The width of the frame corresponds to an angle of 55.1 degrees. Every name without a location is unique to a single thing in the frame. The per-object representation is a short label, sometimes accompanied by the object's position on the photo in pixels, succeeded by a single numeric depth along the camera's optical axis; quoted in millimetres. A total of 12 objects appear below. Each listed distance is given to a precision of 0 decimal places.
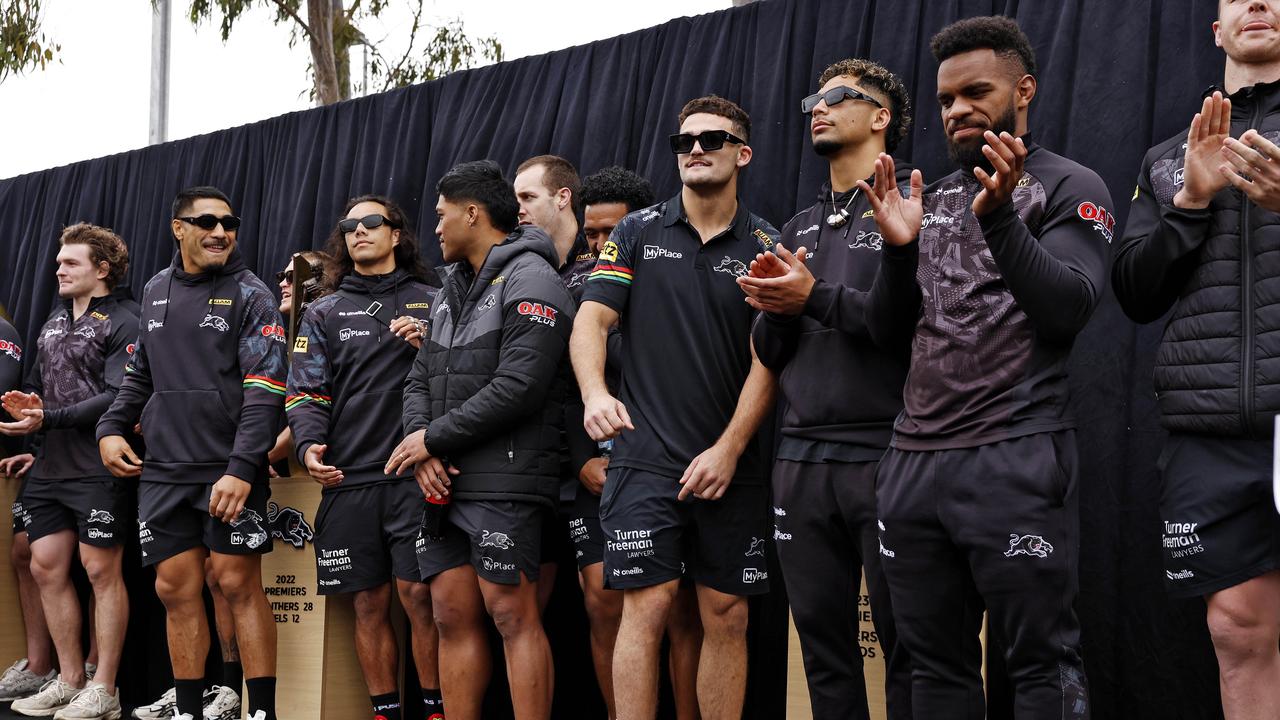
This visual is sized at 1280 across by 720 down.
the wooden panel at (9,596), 5648
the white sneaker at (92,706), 4836
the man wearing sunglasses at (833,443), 2711
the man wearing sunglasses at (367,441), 3900
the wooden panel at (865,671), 3096
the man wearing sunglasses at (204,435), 4223
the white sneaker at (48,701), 5023
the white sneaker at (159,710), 4945
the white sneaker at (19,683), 5391
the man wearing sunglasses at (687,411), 3104
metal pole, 8875
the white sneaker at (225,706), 4457
